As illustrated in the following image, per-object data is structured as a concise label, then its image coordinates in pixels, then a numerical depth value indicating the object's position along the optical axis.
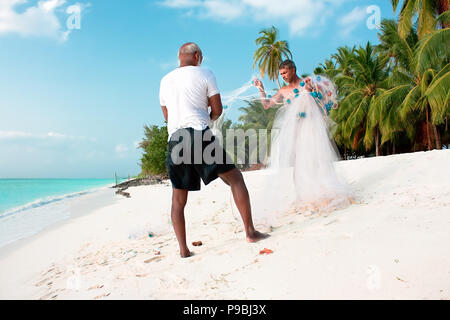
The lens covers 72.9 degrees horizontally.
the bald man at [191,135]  2.88
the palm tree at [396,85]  20.48
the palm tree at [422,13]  16.62
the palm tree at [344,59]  29.34
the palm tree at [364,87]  24.97
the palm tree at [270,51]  29.64
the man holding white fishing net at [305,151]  4.00
